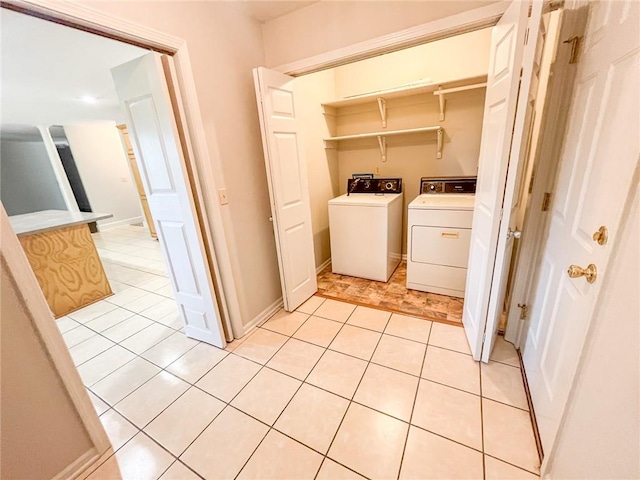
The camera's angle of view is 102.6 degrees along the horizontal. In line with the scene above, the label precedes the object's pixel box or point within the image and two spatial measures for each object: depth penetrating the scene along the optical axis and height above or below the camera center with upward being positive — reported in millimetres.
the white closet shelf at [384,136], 2553 +225
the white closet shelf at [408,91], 2280 +590
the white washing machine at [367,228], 2541 -701
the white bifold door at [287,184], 1838 -159
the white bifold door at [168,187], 1492 -88
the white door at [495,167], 1132 -96
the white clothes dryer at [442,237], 2189 -723
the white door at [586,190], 757 -171
